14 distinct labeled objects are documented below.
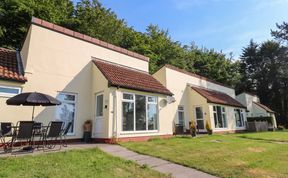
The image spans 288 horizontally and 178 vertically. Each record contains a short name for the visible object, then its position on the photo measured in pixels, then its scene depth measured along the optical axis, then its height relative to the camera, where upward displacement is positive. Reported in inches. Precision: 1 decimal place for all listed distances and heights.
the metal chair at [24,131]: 230.3 -18.9
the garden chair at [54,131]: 255.1 -21.2
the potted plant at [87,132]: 371.4 -34.0
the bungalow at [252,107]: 1020.5 +46.5
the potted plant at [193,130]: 485.8 -42.8
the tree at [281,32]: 1189.6 +582.2
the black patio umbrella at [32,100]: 241.5 +25.7
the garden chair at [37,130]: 260.2 -20.4
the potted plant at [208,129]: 580.7 -48.5
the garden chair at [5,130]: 254.4 -18.8
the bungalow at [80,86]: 330.1 +65.1
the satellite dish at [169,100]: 478.6 +45.4
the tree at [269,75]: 1210.3 +288.4
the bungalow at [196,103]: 607.0 +44.9
